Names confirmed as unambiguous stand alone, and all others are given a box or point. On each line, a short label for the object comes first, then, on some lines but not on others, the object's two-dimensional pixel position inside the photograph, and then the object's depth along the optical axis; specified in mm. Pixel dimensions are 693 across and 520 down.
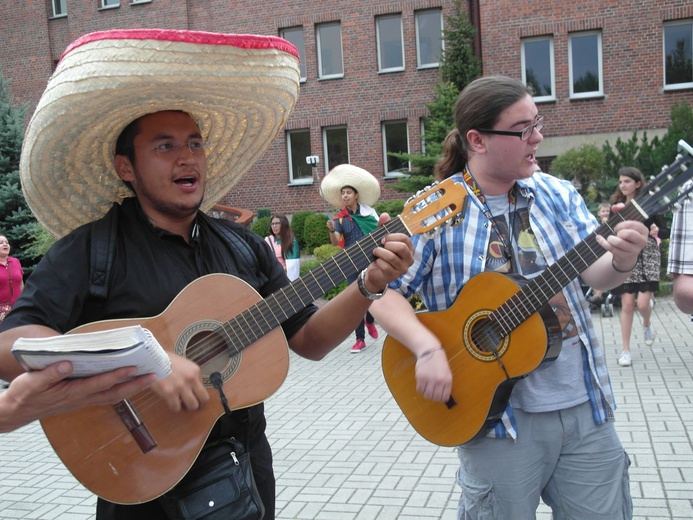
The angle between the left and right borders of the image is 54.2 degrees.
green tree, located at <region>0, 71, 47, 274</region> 15836
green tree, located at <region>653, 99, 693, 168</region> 14852
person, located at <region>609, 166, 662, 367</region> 7336
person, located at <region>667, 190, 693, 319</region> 2555
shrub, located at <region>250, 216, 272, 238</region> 21125
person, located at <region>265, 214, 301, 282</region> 11188
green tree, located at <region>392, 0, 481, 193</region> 18516
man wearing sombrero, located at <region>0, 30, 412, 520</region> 2133
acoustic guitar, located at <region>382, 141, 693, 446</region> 2418
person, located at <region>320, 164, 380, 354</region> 9094
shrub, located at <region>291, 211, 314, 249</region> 21312
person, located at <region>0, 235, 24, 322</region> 8453
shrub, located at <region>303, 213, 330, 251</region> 20062
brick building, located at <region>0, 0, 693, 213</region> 19953
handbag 2098
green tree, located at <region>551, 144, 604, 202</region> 16969
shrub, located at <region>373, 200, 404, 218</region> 18828
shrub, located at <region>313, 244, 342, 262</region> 12550
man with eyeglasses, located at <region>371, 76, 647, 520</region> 2430
